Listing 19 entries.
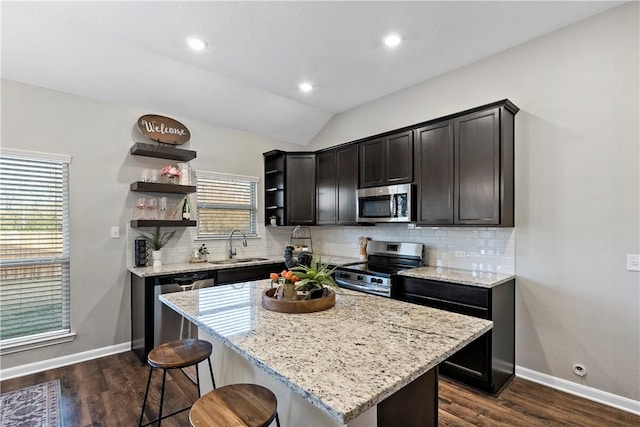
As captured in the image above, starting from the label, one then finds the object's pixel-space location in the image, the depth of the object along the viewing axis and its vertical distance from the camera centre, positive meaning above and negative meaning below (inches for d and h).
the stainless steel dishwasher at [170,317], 129.0 -40.3
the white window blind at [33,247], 119.3 -11.9
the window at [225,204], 170.6 +6.7
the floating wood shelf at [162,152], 140.9 +28.8
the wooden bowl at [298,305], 70.6 -19.5
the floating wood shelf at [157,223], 139.7 -3.0
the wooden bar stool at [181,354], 71.1 -31.8
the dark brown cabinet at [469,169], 111.4 +17.3
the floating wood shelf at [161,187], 140.2 +12.7
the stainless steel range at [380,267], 131.7 -23.2
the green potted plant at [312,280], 74.7 -14.6
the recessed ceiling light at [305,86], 153.4 +61.9
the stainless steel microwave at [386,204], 136.1 +5.4
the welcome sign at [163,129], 147.3 +40.6
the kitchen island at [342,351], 40.5 -21.0
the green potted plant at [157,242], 146.1 -11.8
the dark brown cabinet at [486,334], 103.8 -38.1
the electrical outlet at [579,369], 103.2 -49.3
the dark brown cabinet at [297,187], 186.7 +16.5
